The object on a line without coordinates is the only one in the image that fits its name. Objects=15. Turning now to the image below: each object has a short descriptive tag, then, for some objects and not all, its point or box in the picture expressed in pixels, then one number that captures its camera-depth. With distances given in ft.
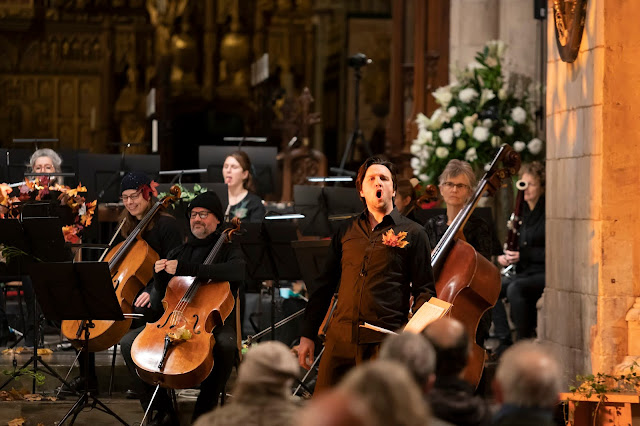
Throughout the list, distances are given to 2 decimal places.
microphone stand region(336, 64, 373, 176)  64.85
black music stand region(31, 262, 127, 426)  34.64
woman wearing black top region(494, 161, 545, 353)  47.35
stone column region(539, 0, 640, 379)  37.85
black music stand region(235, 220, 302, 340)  41.76
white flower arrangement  55.60
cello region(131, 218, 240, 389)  33.97
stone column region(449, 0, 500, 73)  62.59
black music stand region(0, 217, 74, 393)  38.46
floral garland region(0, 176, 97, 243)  41.50
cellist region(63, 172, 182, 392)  40.18
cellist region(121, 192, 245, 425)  35.36
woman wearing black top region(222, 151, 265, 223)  46.35
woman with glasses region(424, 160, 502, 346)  36.55
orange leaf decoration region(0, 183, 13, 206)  40.11
